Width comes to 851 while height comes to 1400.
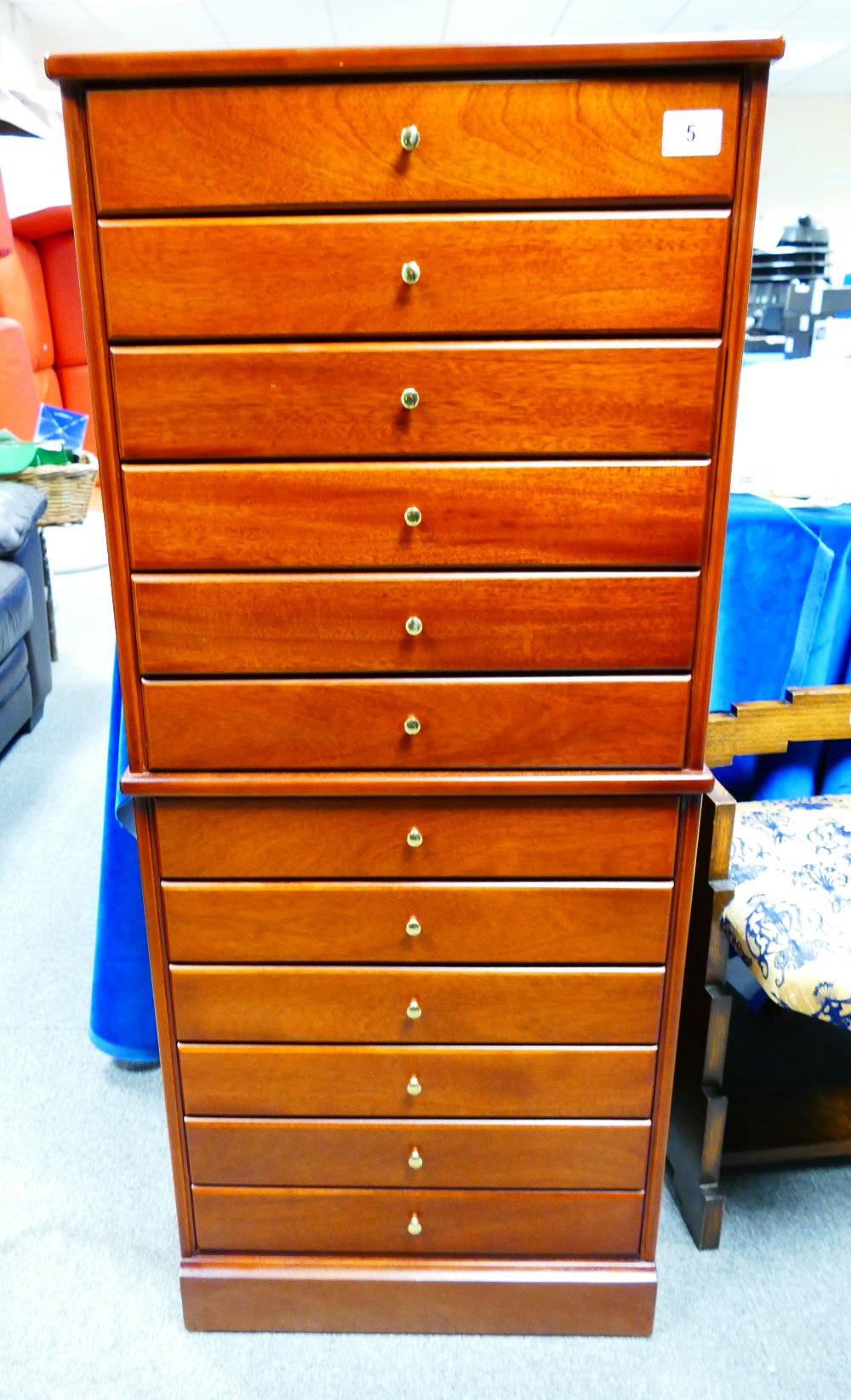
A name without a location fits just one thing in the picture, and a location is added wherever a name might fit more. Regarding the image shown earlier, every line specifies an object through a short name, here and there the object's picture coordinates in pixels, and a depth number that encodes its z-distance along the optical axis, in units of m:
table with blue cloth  1.38
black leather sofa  2.67
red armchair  5.28
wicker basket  3.84
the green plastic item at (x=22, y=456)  3.48
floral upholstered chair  1.17
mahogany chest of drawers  0.83
